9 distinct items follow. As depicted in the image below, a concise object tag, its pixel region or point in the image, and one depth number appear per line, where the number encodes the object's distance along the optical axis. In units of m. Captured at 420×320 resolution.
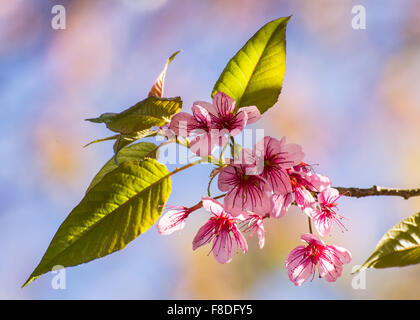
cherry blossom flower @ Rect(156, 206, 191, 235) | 0.58
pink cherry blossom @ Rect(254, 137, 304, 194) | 0.56
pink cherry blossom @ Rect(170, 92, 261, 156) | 0.55
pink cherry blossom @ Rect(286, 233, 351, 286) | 0.58
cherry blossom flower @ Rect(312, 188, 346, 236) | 0.57
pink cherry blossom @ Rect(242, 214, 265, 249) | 0.58
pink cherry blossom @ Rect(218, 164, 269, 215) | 0.56
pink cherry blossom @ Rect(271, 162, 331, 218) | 0.56
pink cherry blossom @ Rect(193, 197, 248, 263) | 0.58
